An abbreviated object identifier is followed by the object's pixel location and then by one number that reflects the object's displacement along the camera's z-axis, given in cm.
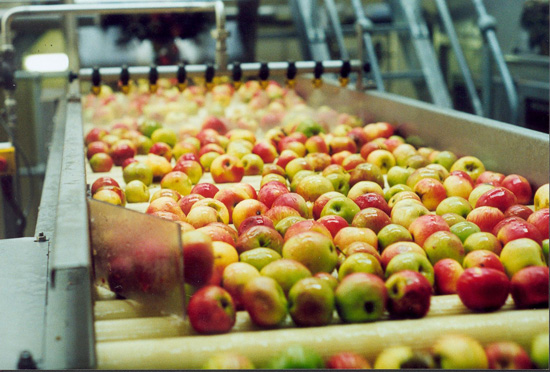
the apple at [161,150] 307
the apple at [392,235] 173
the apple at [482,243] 166
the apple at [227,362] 113
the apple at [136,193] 241
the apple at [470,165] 256
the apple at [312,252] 150
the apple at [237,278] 138
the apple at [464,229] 176
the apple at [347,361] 114
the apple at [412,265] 149
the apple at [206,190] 228
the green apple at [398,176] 253
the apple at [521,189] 223
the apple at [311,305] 128
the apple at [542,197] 205
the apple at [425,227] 175
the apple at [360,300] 129
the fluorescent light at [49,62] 558
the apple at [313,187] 225
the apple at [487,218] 189
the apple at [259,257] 151
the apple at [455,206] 206
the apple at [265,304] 128
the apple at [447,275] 150
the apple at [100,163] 290
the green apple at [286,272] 138
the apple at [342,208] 197
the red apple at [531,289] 136
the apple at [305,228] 167
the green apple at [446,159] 273
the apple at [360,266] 149
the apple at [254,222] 178
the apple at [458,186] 229
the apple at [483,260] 152
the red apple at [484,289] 135
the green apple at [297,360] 112
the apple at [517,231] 167
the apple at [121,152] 304
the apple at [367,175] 245
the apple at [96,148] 305
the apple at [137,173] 262
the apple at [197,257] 131
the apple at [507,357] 109
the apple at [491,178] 236
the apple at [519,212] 194
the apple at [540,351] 110
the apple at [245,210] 201
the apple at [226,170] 269
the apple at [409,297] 132
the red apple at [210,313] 125
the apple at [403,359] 109
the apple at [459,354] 108
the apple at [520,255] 153
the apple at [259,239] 161
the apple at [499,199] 205
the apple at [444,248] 162
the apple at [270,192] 218
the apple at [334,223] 182
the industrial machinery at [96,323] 110
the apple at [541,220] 176
